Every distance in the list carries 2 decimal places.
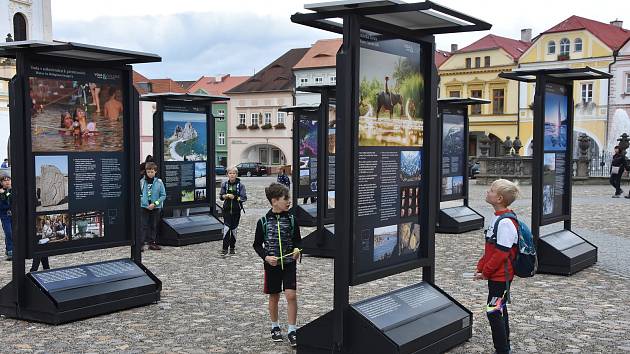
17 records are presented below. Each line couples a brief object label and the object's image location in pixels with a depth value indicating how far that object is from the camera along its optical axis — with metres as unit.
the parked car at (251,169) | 66.69
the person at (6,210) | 12.67
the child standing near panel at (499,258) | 6.22
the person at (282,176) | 19.47
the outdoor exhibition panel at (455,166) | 16.69
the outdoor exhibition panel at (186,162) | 14.94
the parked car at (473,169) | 47.89
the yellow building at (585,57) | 56.59
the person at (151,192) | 13.58
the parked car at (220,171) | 64.67
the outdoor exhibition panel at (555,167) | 10.89
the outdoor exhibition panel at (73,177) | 7.84
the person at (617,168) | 25.81
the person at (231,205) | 13.16
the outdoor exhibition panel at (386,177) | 5.94
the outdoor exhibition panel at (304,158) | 17.00
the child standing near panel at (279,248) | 6.97
